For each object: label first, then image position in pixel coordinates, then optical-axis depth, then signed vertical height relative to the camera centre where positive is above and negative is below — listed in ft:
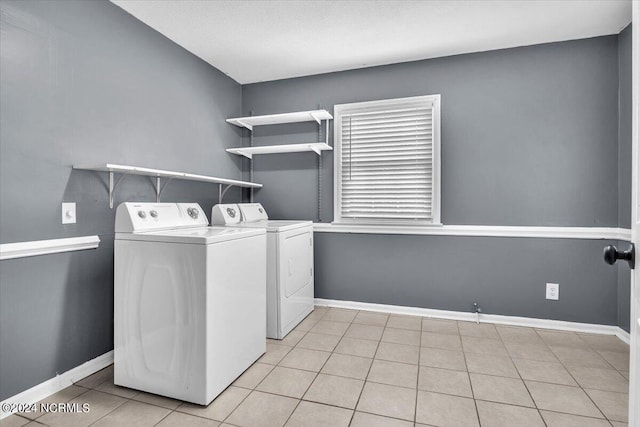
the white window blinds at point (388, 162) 9.60 +1.57
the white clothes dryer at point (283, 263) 8.10 -1.35
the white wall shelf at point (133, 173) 6.14 +0.85
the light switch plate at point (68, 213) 6.00 -0.01
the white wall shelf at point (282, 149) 9.89 +2.03
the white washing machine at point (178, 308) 5.47 -1.68
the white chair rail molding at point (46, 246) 5.19 -0.59
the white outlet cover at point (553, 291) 8.67 -2.07
